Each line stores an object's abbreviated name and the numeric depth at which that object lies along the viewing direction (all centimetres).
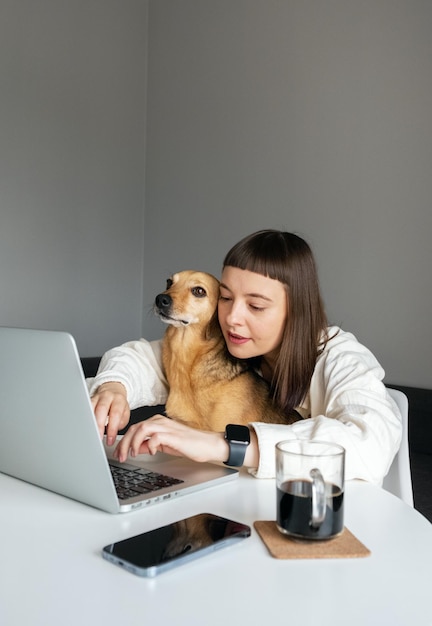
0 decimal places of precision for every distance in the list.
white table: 55
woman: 96
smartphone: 63
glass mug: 70
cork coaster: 67
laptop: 75
